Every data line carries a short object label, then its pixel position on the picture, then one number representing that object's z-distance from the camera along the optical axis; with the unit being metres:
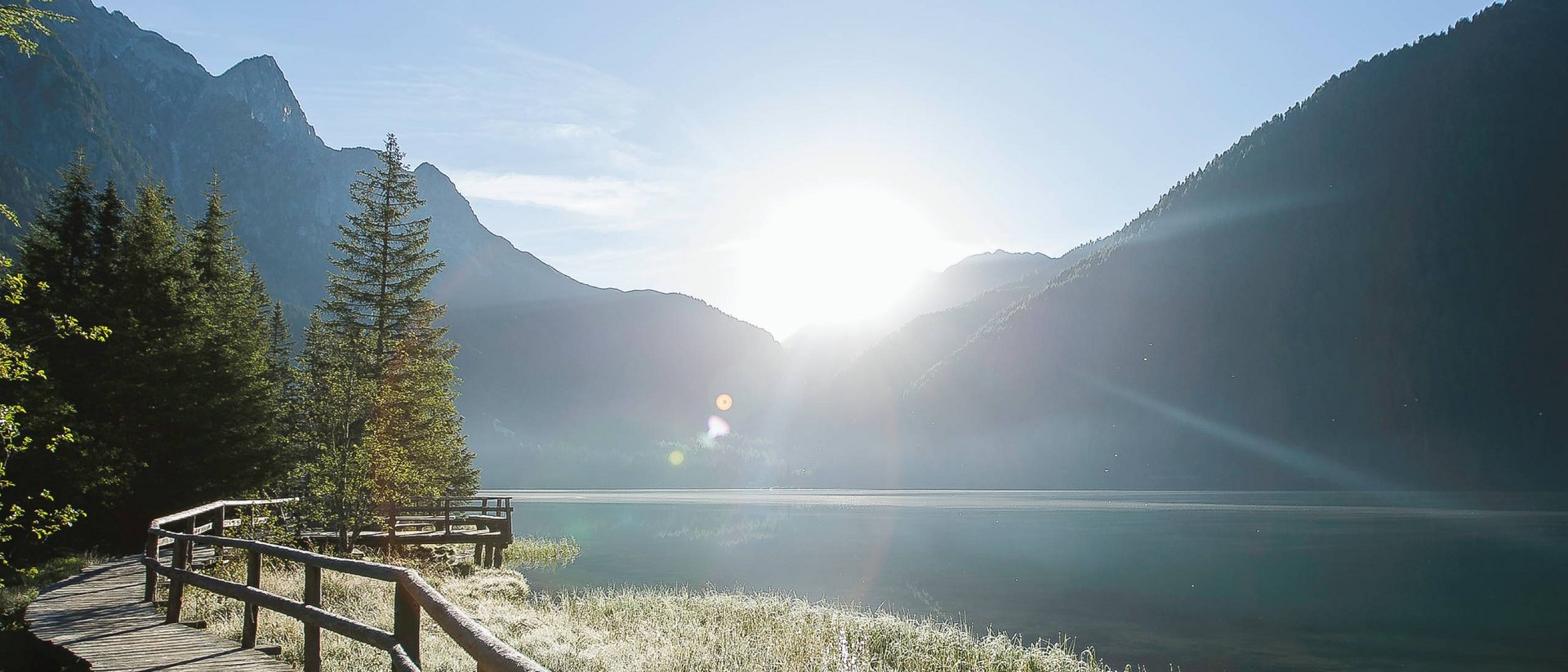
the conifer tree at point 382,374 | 28.56
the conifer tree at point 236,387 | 26.64
